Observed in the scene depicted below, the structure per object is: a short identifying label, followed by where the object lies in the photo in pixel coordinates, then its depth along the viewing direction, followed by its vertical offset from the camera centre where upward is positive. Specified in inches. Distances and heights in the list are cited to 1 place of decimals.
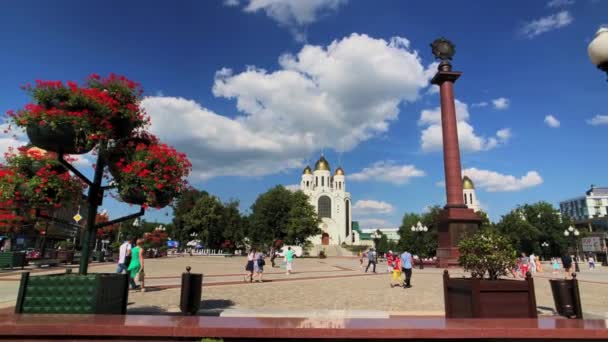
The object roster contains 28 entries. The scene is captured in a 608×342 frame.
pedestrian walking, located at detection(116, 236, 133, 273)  493.7 -16.3
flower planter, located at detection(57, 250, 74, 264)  1021.9 -36.4
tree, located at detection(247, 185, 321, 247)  2257.6 +159.4
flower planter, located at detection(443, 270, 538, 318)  240.8 -32.0
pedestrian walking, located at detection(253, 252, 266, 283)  616.9 -28.8
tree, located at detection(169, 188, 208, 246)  2293.3 +144.9
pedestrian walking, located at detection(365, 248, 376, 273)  976.1 -22.4
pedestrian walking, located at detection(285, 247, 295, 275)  849.5 -26.8
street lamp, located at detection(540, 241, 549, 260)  2649.4 +21.6
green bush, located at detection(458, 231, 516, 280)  282.5 -4.0
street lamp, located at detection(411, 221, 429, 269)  2448.8 +84.0
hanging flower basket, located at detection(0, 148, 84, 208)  246.8 +41.2
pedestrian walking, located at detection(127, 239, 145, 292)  456.4 -22.1
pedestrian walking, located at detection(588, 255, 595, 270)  1397.4 -54.4
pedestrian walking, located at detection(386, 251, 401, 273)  928.3 -37.0
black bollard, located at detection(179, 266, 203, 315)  266.1 -35.3
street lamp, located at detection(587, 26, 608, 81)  255.4 +138.6
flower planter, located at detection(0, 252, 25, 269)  791.1 -35.8
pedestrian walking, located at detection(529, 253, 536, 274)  1121.4 -43.1
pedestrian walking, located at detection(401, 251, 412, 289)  561.8 -27.1
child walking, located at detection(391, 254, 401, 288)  608.2 -36.0
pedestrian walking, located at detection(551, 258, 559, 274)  1053.5 -42.0
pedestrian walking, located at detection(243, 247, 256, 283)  603.8 -28.0
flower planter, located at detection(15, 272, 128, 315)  219.9 -30.6
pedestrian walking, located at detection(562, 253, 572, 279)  765.4 -23.7
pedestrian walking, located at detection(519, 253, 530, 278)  811.7 -39.3
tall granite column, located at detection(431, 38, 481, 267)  944.9 +210.1
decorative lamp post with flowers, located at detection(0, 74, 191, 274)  239.6 +70.1
